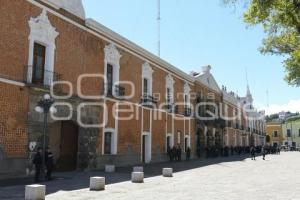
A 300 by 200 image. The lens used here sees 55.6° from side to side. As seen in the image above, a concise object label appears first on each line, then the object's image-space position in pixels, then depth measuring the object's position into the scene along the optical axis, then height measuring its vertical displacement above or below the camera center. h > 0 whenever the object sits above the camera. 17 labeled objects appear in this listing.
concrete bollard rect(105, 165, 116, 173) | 14.29 -1.54
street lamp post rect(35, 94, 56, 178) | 11.26 +1.28
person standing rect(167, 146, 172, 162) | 22.74 -1.23
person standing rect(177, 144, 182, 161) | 23.22 -1.17
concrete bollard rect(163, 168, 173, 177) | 13.16 -1.58
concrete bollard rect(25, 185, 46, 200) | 7.39 -1.43
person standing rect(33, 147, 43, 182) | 10.96 -0.99
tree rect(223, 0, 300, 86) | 8.48 +3.90
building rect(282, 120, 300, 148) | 68.07 +1.25
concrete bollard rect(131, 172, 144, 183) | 11.21 -1.55
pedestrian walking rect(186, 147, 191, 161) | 25.01 -1.34
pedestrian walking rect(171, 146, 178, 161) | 22.80 -1.23
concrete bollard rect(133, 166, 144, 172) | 13.15 -1.45
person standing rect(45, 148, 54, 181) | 11.53 -1.06
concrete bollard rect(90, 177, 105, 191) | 9.35 -1.53
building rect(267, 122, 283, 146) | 70.87 +1.28
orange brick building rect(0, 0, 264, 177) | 11.81 +2.49
